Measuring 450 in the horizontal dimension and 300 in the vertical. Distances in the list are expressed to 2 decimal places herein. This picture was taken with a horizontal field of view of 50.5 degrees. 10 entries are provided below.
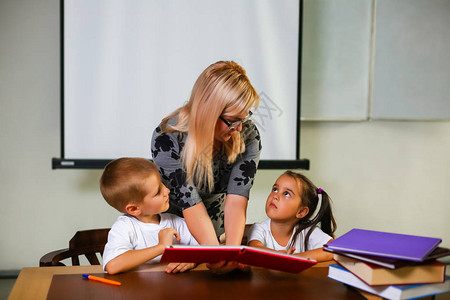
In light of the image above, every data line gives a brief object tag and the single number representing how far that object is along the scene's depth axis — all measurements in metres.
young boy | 1.39
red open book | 1.10
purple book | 1.05
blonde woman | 1.41
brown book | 1.06
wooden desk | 1.11
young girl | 1.66
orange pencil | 1.17
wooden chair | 1.58
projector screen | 2.64
